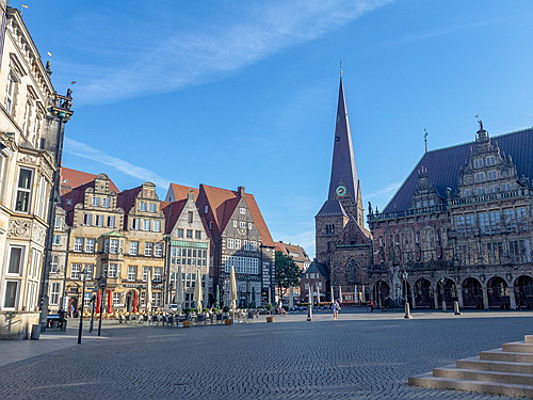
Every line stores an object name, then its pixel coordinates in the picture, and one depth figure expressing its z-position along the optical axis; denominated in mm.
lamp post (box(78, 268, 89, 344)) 19208
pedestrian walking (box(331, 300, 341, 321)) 33069
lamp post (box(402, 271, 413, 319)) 31436
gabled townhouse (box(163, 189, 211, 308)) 45938
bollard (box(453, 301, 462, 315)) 35119
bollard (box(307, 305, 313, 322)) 31609
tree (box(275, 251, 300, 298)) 75688
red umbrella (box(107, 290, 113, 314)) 39250
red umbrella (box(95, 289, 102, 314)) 37656
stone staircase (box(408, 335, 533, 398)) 6895
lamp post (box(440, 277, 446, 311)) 49031
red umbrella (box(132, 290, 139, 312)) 39469
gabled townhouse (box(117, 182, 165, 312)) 41531
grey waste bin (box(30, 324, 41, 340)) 16656
